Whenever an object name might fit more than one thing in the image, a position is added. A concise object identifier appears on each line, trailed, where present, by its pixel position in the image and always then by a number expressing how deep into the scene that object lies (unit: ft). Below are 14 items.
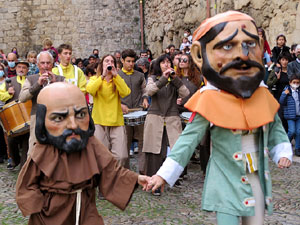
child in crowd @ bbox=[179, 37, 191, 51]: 43.69
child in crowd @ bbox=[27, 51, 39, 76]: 29.96
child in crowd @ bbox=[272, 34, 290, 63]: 28.84
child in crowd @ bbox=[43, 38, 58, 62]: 34.80
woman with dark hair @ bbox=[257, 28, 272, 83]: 26.82
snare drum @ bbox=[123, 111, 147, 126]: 21.02
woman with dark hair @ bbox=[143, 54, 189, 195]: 19.38
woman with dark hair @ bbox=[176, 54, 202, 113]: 21.19
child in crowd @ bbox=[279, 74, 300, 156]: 25.90
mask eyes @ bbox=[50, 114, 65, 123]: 10.07
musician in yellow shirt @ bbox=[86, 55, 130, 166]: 18.62
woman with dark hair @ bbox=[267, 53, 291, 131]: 27.37
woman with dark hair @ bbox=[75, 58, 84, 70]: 42.46
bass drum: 20.35
